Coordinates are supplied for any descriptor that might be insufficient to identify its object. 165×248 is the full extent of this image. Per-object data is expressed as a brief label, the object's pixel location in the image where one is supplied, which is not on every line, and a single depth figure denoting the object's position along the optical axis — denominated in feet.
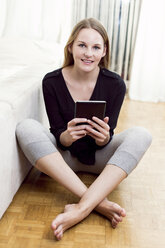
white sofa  3.75
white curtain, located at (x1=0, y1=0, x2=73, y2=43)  8.84
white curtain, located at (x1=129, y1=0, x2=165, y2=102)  9.20
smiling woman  3.93
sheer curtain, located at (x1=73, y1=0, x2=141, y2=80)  9.49
